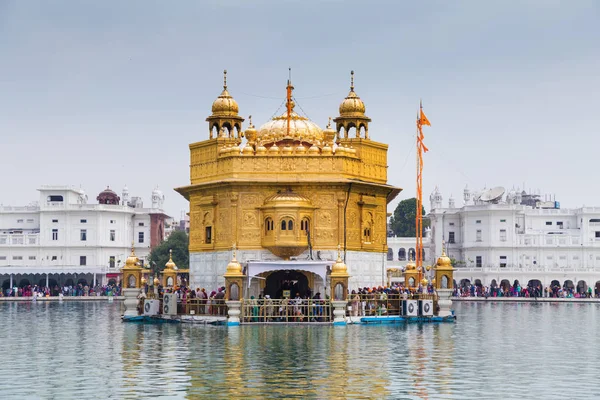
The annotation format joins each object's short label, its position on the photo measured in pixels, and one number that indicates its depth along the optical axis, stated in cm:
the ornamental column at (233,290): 3700
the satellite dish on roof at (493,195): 10554
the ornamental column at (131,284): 4238
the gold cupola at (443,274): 4175
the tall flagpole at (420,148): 6022
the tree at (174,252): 9731
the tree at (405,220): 12619
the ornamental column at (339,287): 3722
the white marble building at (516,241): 9762
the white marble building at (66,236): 10075
